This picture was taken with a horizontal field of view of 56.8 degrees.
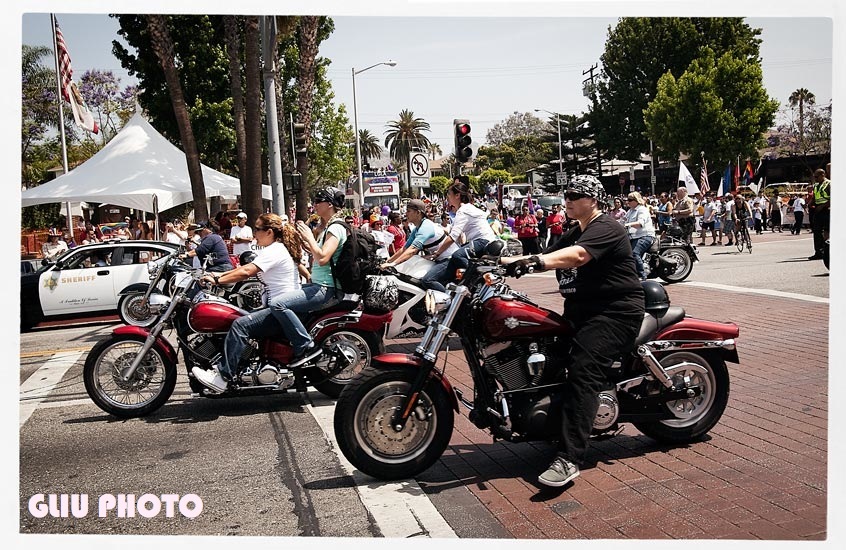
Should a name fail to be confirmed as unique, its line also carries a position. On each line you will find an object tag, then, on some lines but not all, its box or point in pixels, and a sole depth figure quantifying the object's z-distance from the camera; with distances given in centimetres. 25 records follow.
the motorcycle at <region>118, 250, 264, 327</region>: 751
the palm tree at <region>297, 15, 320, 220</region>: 1884
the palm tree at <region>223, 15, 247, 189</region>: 1722
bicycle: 1956
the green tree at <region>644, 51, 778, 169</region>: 2808
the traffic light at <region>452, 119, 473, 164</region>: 1158
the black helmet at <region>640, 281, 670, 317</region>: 509
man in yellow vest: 1249
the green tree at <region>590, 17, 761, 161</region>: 3709
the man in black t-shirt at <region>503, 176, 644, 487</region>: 459
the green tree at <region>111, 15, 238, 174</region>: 2961
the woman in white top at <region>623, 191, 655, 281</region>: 1352
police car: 1280
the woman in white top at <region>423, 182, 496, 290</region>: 895
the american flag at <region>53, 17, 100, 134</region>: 722
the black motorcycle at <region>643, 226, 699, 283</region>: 1417
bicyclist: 1959
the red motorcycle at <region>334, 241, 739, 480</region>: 467
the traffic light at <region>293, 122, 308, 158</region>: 1428
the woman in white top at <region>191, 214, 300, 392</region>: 653
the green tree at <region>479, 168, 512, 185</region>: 5228
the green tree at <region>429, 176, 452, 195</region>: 3878
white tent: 1753
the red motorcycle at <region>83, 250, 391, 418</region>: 667
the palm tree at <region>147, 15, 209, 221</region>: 1855
